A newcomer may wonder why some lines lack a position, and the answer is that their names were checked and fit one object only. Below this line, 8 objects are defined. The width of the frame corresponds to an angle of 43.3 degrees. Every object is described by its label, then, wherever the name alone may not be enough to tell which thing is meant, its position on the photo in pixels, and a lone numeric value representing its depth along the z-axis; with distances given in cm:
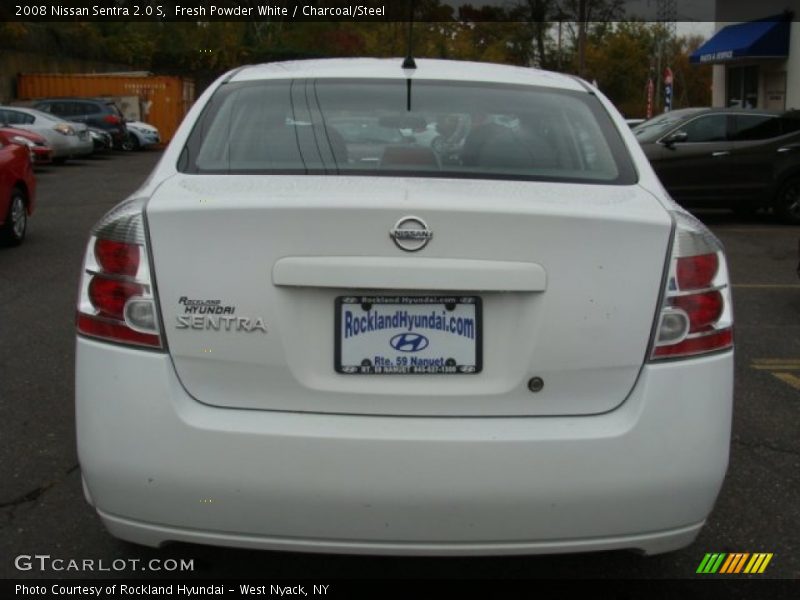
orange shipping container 3584
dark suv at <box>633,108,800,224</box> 1322
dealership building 2230
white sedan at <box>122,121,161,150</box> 3122
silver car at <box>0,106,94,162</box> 2377
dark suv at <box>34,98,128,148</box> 2925
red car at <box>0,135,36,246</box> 988
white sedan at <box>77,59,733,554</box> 259
